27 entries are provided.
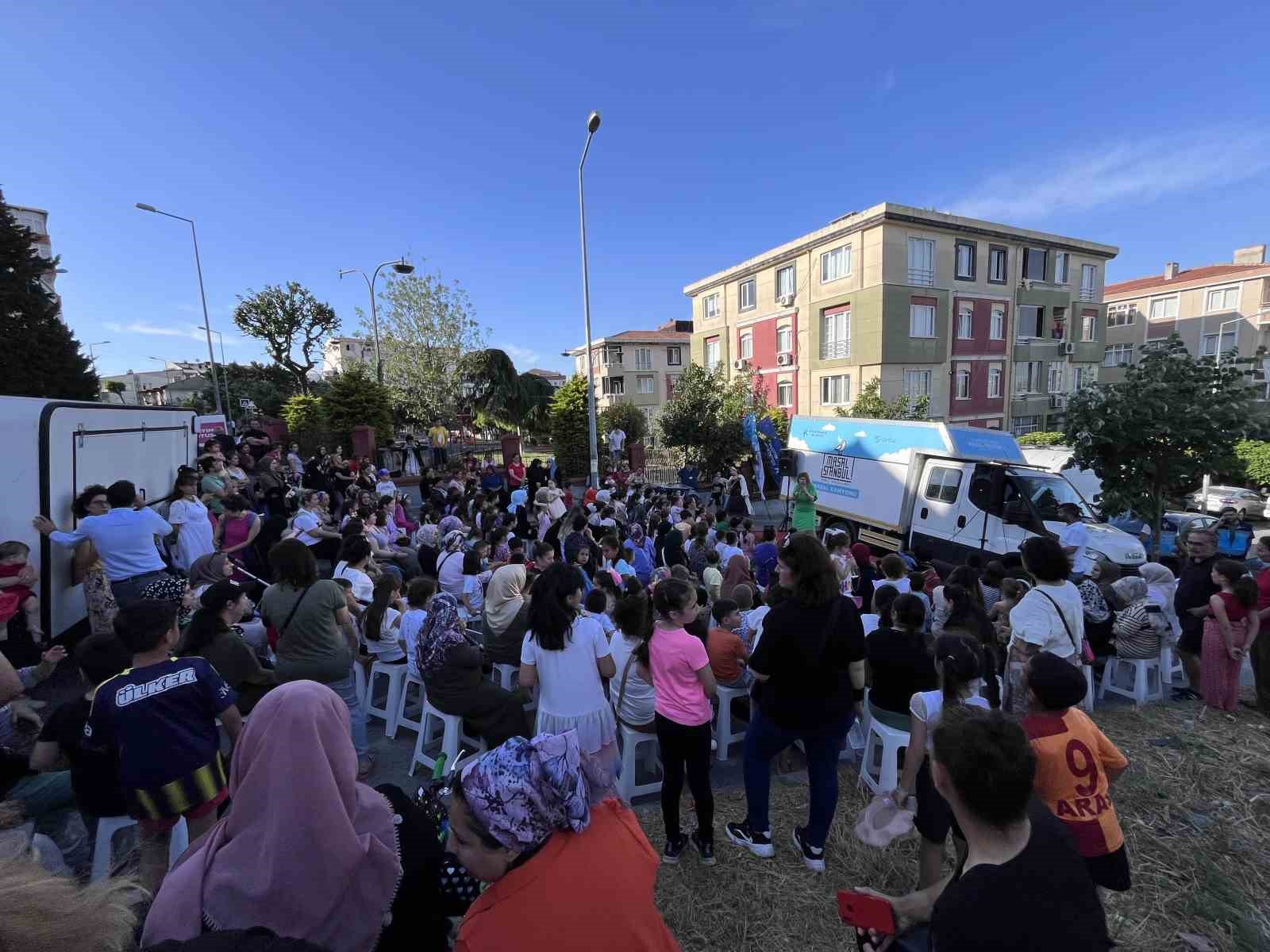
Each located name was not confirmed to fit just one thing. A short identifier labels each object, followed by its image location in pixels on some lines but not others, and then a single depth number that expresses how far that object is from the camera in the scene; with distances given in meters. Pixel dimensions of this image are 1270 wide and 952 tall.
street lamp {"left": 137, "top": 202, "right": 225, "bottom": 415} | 24.61
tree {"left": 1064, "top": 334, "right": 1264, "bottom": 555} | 8.51
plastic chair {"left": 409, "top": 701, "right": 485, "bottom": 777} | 3.86
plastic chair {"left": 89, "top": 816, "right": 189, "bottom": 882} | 2.79
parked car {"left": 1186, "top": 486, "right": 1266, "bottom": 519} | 16.98
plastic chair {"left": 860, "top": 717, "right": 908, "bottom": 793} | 3.74
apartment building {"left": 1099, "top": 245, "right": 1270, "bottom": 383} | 35.53
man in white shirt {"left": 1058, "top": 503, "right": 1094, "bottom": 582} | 7.68
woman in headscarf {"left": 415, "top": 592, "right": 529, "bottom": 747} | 3.75
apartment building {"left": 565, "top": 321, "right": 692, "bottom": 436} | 42.25
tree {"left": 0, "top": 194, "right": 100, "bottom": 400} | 22.27
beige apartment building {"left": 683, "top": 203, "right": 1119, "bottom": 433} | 23.83
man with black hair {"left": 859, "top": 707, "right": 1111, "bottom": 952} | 1.48
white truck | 8.98
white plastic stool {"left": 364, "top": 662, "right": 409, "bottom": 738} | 4.73
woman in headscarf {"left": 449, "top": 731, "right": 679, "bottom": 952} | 1.39
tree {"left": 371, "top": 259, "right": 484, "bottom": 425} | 24.14
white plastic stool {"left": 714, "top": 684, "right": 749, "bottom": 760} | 4.43
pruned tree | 40.59
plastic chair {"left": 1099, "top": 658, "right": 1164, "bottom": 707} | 5.30
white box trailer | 5.10
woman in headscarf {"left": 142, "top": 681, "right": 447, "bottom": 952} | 1.71
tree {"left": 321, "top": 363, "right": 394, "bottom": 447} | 20.61
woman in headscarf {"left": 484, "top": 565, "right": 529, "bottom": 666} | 4.75
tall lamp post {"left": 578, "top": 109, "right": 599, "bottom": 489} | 15.24
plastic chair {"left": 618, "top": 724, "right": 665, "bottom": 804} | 3.87
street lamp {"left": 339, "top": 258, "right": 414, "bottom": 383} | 22.32
